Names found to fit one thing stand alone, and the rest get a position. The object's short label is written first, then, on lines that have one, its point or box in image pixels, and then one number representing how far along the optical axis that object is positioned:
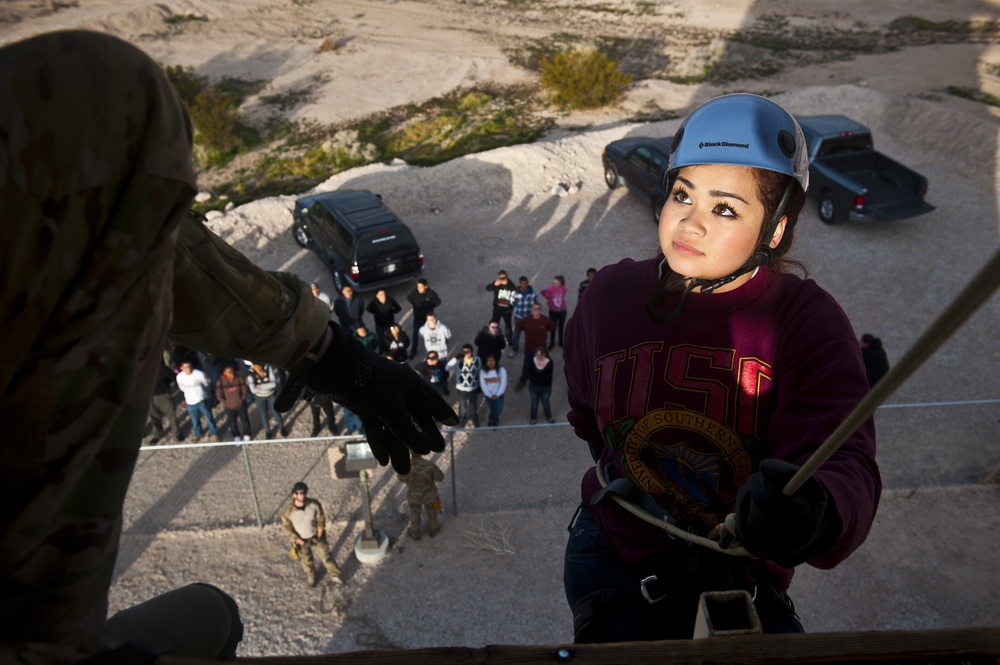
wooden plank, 1.83
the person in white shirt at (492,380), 12.27
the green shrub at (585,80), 30.05
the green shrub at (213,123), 28.09
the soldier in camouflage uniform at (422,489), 10.24
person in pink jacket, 14.45
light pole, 9.52
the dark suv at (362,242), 17.04
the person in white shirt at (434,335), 13.21
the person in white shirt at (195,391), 11.97
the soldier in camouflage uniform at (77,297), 1.50
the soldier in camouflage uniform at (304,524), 9.67
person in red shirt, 13.29
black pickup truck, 18.77
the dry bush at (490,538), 10.82
